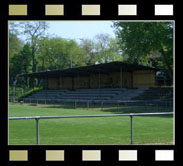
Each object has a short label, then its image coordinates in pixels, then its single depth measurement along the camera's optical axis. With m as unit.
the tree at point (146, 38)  33.62
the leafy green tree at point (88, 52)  72.69
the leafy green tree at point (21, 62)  69.00
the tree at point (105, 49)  71.62
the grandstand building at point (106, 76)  41.97
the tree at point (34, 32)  68.06
